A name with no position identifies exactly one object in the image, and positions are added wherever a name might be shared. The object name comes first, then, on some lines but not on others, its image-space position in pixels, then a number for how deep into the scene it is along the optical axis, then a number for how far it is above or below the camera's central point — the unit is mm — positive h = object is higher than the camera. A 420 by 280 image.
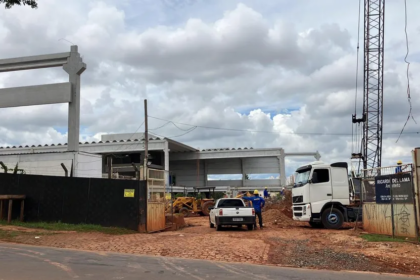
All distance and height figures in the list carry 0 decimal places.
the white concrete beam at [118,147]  48719 +6165
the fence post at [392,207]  14211 -559
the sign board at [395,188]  13742 +129
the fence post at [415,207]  13273 -547
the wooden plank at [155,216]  17672 -948
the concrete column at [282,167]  55559 +3722
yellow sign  17469 +127
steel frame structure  47719 +13002
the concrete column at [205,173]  64062 +3393
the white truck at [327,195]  18844 -122
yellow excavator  33406 -889
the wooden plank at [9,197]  17641 +42
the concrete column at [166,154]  47209 +4942
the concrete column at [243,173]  62281 +3276
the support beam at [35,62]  28266 +9700
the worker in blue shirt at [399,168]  14176 +821
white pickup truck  18516 -1005
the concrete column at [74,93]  28078 +7321
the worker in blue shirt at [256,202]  20672 -428
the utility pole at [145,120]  29652 +5611
